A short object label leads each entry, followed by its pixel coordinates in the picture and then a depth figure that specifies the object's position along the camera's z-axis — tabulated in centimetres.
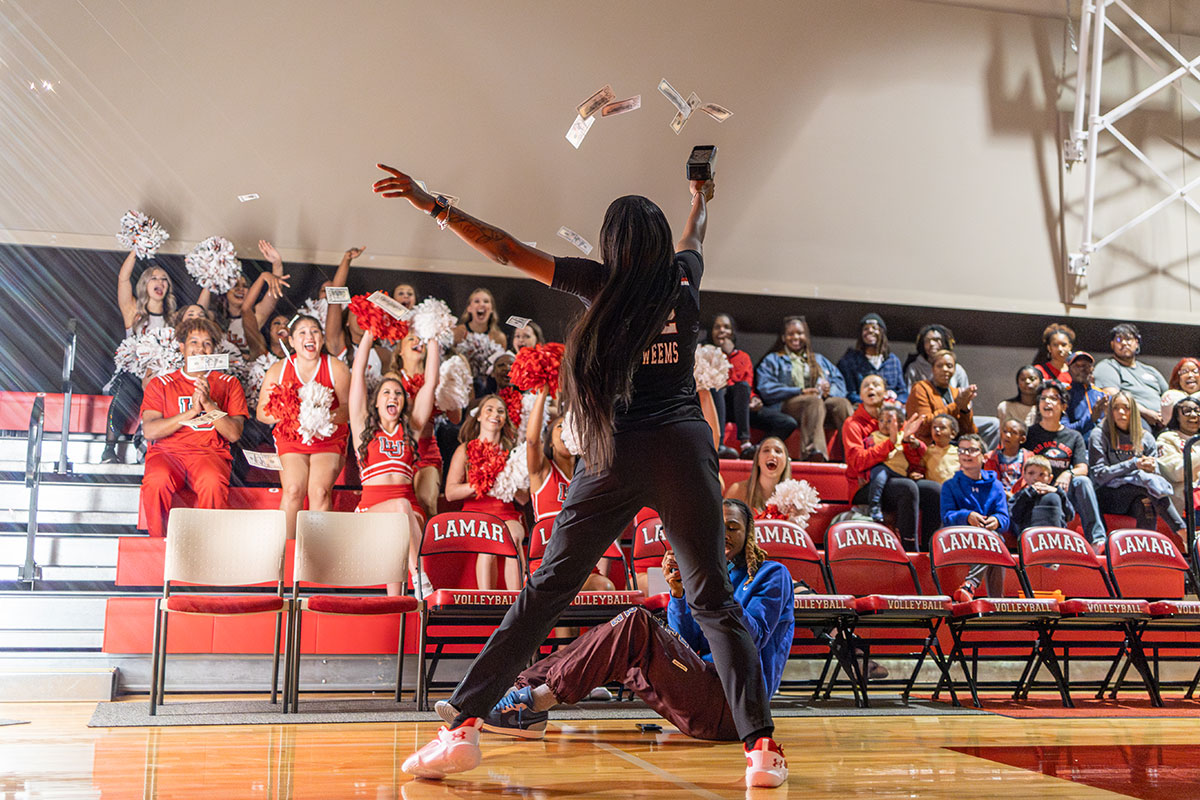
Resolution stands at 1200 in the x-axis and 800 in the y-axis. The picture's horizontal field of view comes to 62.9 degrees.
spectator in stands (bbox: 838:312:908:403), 863
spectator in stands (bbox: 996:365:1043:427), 823
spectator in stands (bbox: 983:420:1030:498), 773
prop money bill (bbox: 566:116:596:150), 344
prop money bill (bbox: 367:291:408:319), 638
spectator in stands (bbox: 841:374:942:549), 706
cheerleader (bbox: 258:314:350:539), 636
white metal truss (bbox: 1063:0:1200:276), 941
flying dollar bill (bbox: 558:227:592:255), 404
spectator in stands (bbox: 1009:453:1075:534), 709
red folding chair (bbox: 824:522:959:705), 507
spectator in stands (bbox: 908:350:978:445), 797
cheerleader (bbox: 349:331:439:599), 621
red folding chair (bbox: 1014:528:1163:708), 533
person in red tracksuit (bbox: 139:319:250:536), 612
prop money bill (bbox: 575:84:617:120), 347
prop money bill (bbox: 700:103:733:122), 355
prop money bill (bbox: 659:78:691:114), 338
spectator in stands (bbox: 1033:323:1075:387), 884
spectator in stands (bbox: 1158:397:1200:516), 770
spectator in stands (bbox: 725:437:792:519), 676
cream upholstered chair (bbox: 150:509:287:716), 450
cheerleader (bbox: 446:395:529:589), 648
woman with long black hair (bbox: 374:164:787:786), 253
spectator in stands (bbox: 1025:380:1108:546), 727
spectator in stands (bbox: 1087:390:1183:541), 755
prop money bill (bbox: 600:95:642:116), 352
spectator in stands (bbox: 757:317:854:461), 798
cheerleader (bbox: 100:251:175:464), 696
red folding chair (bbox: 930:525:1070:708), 517
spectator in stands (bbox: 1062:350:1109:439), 812
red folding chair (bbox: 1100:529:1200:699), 553
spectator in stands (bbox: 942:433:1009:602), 684
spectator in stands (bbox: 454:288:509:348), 794
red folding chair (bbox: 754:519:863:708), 493
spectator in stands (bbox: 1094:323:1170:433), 885
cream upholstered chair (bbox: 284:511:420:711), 495
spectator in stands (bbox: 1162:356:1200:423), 847
